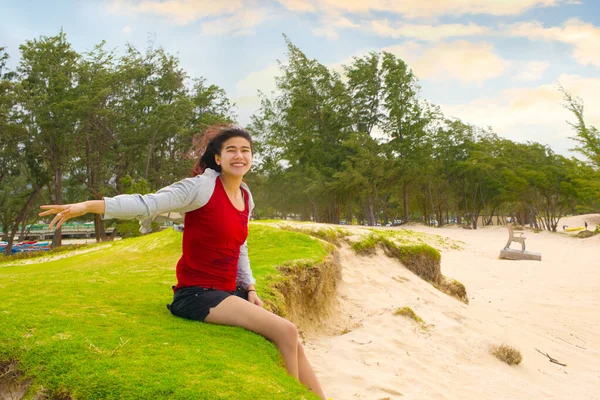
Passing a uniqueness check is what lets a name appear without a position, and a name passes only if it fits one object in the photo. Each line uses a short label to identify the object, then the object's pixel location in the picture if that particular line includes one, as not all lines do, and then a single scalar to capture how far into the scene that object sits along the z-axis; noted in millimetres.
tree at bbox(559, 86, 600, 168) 29778
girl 3311
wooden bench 19328
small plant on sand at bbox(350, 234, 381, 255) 10156
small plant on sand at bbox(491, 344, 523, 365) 6516
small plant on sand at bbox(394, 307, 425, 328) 7020
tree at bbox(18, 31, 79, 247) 28547
